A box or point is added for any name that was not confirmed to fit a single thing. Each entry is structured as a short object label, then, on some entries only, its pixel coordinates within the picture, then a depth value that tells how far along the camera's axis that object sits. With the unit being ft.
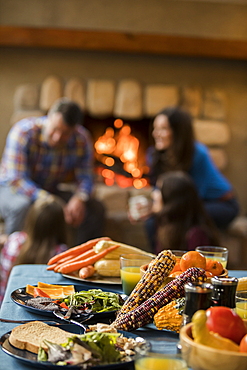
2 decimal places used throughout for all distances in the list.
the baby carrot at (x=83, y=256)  3.99
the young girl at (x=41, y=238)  5.82
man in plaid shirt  9.44
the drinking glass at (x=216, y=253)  3.87
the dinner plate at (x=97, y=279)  3.71
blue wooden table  2.14
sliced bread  2.16
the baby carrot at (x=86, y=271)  3.76
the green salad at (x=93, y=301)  2.83
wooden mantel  11.67
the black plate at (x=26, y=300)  2.73
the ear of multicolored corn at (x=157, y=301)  2.55
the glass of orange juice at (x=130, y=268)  3.34
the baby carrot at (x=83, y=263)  3.85
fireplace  12.99
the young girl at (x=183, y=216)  7.57
